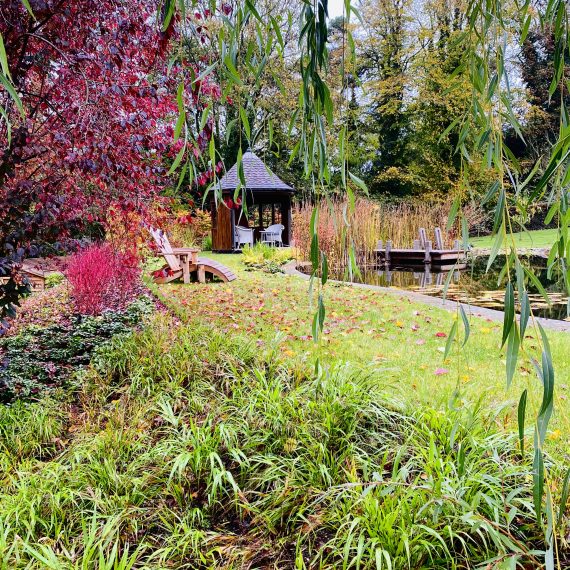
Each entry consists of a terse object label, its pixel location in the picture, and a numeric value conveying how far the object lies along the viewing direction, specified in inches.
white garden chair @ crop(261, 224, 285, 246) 583.0
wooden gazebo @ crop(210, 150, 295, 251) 566.6
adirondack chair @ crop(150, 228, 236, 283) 294.6
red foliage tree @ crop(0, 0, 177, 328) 96.6
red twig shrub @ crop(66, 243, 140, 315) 173.2
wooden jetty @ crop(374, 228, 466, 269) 462.3
